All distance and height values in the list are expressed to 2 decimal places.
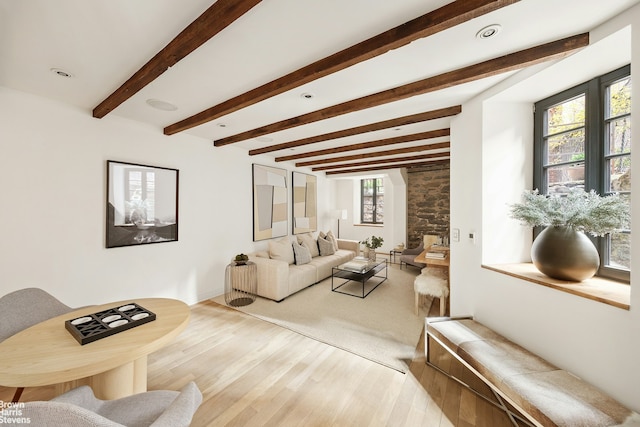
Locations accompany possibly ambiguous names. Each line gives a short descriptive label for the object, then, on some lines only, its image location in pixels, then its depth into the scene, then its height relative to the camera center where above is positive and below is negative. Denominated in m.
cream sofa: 3.65 -1.05
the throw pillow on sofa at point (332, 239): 5.61 -0.63
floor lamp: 6.98 -0.05
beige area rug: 2.44 -1.36
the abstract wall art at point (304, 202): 5.47 +0.24
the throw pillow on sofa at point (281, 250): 4.32 -0.71
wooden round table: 1.04 -0.70
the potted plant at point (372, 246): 4.78 -0.66
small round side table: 3.74 -1.14
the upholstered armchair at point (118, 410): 0.70 -0.78
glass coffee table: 4.04 -1.15
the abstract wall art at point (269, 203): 4.49 +0.18
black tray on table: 1.30 -0.67
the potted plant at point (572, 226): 1.55 -0.07
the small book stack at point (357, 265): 4.06 -0.92
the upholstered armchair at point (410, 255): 5.10 -0.94
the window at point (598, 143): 1.65 +0.54
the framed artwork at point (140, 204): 2.71 +0.07
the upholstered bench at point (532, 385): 1.18 -0.99
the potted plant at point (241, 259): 3.68 -0.73
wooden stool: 3.00 -0.94
